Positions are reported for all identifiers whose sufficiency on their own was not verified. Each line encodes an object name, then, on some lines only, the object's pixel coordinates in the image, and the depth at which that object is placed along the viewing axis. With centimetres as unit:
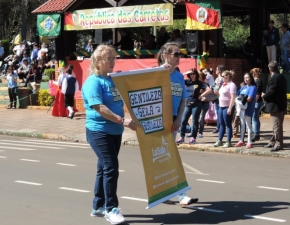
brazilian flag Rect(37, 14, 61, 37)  2409
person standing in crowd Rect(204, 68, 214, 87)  1773
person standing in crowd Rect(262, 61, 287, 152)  1331
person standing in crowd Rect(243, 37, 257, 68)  2270
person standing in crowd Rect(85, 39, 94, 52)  2806
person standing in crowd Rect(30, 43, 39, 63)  3073
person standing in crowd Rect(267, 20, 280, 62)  2202
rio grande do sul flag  1972
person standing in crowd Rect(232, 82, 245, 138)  1594
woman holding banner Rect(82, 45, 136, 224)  692
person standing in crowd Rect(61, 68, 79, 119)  2162
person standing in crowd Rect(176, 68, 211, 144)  1456
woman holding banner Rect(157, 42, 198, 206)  784
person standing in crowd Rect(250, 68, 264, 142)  1530
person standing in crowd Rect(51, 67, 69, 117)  2217
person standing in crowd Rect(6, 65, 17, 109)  2541
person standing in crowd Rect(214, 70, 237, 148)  1400
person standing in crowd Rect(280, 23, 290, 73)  2252
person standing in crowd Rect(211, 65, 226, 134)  1593
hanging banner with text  2139
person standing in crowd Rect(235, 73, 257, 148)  1437
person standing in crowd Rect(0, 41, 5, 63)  3484
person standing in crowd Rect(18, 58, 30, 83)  2920
